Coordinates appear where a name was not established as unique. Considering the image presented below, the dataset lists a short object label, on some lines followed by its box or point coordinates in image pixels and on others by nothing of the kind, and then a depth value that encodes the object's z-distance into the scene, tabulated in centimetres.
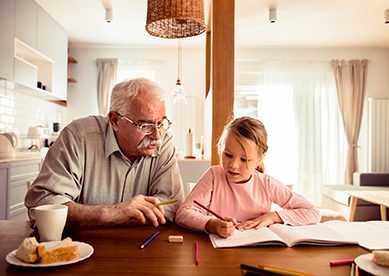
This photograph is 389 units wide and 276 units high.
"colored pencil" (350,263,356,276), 78
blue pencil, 98
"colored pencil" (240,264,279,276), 73
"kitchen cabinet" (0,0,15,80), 354
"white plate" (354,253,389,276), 76
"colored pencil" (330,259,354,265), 85
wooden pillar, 257
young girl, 136
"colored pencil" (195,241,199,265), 86
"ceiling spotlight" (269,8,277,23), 446
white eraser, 104
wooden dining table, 80
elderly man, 140
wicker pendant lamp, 189
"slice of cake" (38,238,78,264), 81
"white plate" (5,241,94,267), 80
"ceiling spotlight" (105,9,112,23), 451
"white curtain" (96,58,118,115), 604
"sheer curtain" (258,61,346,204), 620
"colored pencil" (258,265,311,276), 71
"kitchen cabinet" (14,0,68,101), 396
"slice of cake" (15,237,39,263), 81
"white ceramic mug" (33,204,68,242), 96
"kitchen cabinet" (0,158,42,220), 321
